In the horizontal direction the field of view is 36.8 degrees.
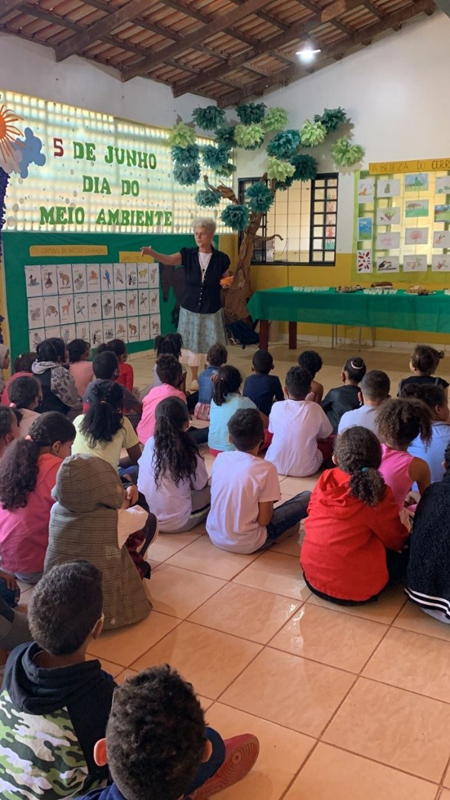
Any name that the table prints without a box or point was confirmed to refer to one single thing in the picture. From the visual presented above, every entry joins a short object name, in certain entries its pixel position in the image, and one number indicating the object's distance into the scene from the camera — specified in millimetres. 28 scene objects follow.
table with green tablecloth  6586
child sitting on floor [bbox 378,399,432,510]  2736
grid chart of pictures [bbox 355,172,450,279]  7852
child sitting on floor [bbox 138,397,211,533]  3119
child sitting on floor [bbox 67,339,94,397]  4604
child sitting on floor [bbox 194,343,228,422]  4691
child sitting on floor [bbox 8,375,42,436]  3535
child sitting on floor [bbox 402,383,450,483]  3129
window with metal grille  8602
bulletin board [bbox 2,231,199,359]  6340
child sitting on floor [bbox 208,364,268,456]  3949
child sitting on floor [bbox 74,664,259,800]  1065
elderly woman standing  5730
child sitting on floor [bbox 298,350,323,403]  4480
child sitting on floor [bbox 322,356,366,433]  4180
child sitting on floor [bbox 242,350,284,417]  4484
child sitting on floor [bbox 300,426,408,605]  2449
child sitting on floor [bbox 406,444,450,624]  2330
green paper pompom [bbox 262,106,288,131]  8117
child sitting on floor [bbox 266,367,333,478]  3900
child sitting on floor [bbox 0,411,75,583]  2617
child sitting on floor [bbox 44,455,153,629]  2250
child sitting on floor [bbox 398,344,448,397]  4172
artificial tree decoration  7871
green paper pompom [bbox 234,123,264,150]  8047
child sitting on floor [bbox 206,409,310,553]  2930
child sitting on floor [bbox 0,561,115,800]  1415
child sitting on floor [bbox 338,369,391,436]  3500
